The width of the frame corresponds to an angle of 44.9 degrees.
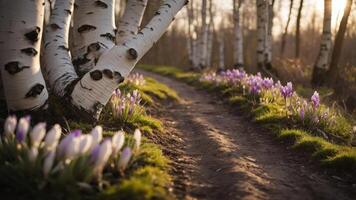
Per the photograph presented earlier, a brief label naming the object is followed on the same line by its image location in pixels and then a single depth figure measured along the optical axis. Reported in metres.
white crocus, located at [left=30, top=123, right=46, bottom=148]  3.88
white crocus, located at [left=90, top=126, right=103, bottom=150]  4.03
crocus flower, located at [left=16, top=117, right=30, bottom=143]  3.94
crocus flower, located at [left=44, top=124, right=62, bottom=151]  3.91
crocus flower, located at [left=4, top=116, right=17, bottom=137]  4.10
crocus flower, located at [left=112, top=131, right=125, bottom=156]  4.09
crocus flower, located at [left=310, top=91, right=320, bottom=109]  7.57
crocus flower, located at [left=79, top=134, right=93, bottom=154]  3.82
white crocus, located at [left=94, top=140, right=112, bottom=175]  3.76
